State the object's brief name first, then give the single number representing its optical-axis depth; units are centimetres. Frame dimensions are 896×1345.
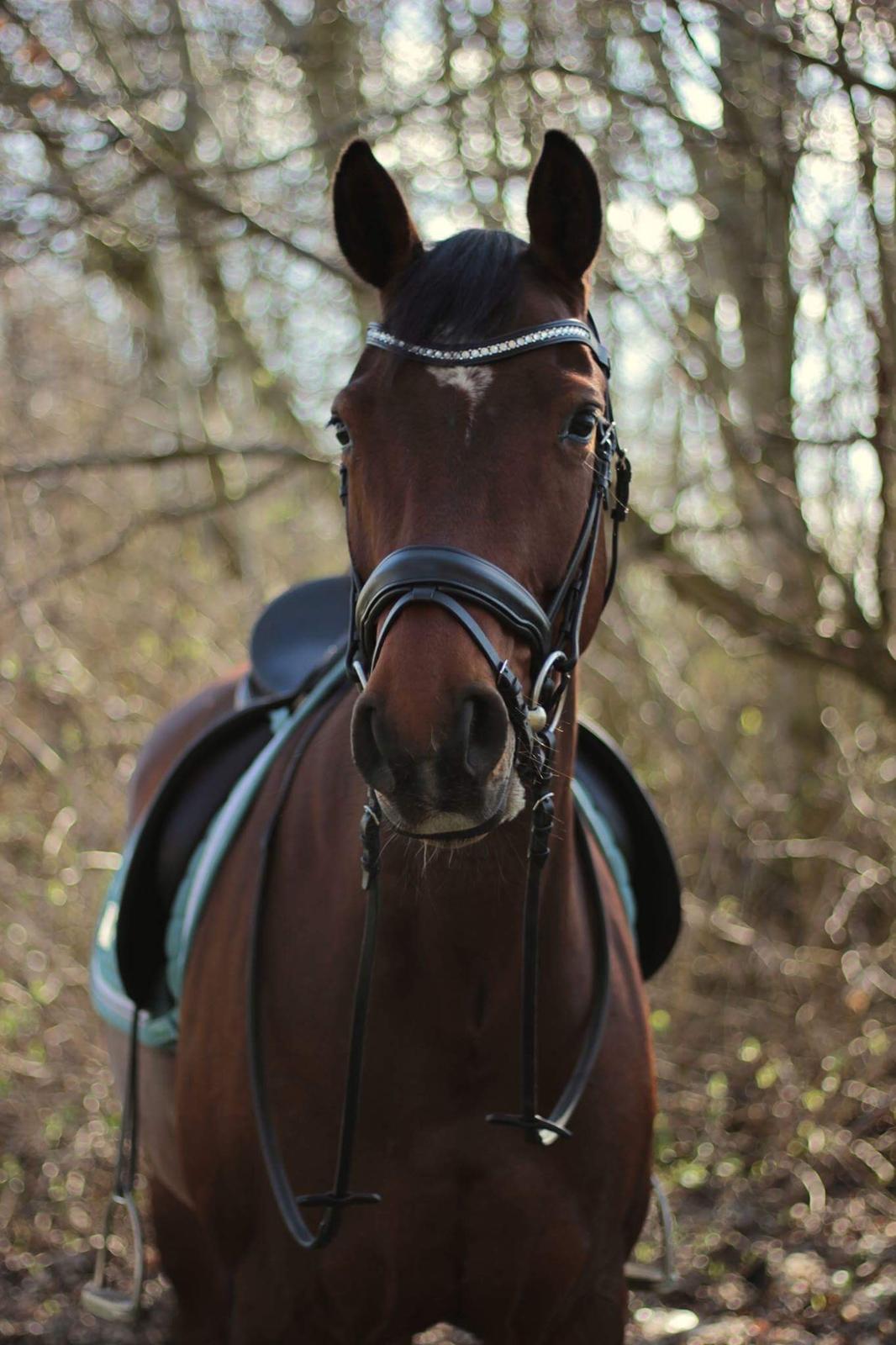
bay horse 173
